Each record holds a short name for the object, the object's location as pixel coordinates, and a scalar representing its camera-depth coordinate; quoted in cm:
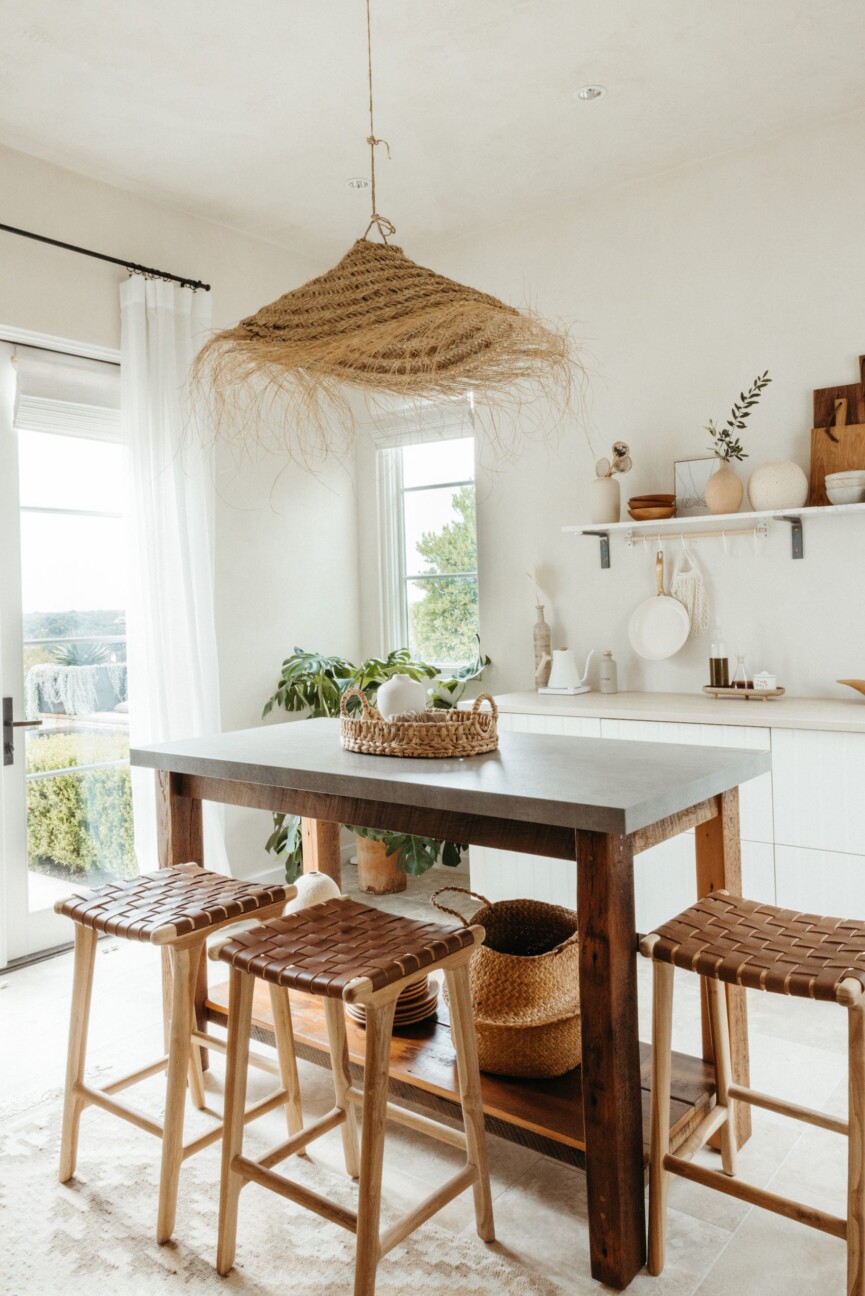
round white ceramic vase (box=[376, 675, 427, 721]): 249
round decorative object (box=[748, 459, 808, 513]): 336
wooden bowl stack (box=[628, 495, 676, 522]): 364
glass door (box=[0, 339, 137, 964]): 341
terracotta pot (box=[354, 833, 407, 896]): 417
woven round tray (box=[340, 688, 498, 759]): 222
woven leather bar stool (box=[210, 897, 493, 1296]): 158
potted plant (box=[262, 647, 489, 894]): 408
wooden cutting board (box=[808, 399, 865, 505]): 331
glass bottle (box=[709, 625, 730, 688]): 355
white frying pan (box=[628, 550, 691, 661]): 375
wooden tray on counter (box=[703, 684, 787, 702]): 338
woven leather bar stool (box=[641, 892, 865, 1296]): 151
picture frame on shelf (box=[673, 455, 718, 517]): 366
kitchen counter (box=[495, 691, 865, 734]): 299
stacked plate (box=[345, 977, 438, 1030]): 236
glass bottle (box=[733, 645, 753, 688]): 349
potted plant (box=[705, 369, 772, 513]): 348
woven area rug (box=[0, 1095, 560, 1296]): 177
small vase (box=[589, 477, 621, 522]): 380
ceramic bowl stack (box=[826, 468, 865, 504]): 319
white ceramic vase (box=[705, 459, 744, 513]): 348
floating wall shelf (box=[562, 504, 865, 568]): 341
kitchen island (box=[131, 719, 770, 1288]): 170
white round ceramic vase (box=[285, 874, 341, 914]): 262
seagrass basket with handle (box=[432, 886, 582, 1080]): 208
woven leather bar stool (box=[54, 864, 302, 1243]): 187
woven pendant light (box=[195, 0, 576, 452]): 208
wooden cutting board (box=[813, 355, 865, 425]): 333
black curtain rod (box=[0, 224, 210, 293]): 333
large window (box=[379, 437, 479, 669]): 450
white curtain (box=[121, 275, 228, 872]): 361
